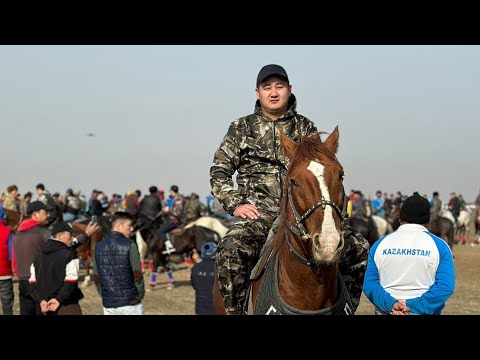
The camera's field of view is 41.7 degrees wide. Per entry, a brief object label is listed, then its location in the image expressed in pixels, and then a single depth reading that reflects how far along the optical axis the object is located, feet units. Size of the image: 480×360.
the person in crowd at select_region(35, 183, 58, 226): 60.13
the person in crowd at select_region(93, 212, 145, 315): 28.14
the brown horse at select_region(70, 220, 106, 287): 60.29
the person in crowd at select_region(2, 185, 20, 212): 73.30
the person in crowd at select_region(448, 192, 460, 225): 118.42
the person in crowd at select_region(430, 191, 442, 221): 95.50
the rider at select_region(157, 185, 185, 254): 65.06
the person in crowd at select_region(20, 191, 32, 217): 73.87
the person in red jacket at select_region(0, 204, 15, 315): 35.32
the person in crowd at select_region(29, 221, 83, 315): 26.20
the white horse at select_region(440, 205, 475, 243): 117.70
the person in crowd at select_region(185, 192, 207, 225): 77.87
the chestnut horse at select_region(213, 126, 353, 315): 12.67
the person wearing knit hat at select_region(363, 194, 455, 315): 17.46
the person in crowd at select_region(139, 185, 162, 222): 67.46
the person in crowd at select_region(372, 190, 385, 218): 112.68
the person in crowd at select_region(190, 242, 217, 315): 32.07
